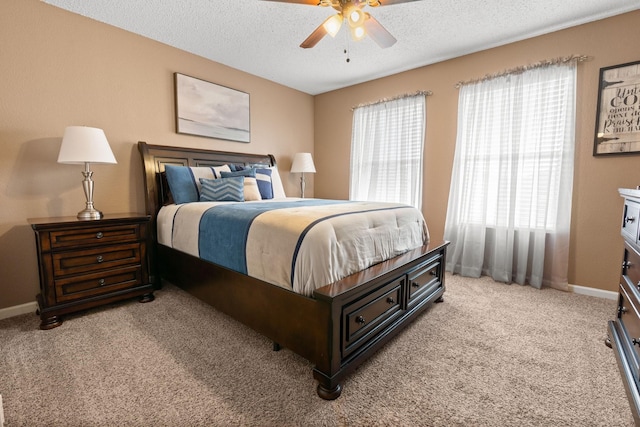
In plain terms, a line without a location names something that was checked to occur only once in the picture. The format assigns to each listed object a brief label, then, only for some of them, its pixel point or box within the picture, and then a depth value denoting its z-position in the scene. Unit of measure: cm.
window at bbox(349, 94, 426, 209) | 371
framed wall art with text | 243
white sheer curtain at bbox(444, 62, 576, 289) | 276
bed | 140
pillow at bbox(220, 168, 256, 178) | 310
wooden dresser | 139
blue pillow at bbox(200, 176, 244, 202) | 282
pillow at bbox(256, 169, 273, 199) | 333
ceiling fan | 187
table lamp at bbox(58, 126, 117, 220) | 217
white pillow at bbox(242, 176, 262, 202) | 301
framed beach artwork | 322
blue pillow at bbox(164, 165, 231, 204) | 280
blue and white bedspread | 151
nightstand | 206
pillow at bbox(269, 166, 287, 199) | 380
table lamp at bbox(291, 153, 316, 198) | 423
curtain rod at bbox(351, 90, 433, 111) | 357
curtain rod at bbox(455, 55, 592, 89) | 264
